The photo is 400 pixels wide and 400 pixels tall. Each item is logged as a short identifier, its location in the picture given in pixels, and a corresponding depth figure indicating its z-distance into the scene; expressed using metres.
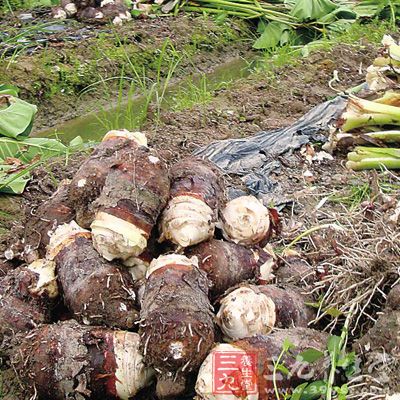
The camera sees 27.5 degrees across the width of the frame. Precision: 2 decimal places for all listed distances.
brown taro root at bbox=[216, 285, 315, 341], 2.69
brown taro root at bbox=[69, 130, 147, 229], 2.98
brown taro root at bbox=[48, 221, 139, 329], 2.73
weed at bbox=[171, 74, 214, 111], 5.89
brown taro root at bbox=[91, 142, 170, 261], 2.76
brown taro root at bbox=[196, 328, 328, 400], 2.45
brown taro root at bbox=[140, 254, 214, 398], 2.46
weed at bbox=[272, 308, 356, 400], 2.43
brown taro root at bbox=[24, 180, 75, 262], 3.10
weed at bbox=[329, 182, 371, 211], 3.95
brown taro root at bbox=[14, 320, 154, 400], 2.61
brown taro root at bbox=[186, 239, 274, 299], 2.88
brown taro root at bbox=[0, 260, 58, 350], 2.86
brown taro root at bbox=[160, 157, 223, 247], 2.85
